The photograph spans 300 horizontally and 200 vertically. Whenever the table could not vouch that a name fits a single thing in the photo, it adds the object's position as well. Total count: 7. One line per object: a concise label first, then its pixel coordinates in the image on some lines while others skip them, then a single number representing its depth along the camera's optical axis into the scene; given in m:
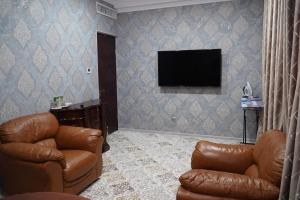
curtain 1.53
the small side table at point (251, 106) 4.12
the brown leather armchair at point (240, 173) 1.79
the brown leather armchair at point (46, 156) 2.44
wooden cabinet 3.69
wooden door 5.12
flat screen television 4.82
